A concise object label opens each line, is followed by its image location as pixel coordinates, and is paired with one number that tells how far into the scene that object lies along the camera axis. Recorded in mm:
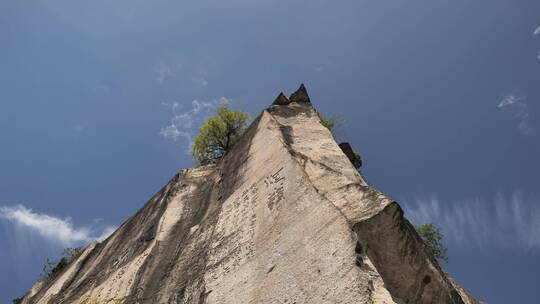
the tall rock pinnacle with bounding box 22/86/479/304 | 7000
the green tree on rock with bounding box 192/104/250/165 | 25016
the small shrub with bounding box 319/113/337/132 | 25416
